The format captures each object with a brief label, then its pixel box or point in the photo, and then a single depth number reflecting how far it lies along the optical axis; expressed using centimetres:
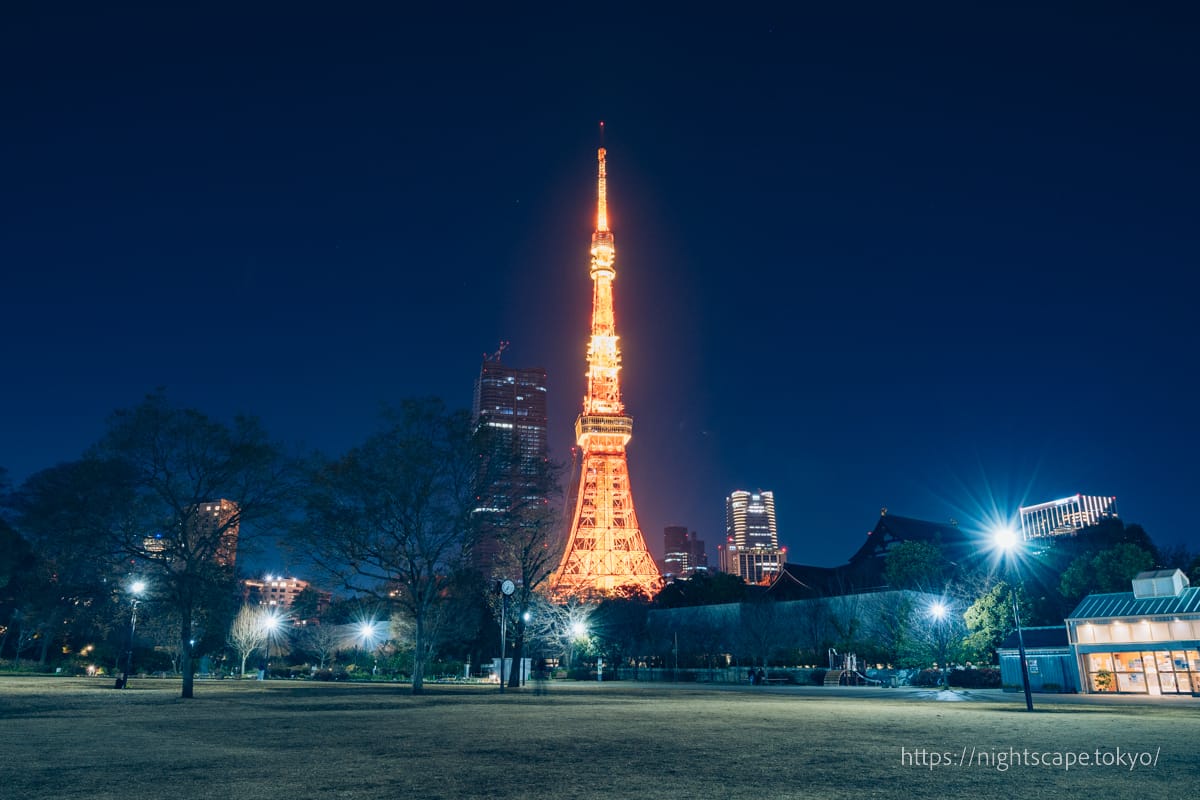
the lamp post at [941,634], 4427
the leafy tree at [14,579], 5500
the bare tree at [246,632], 6792
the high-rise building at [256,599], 8140
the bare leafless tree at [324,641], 7668
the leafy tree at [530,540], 3875
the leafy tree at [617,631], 7281
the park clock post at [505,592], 3690
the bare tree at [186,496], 3045
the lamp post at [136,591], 3733
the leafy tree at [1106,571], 5181
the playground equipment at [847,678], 5022
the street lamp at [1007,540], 2628
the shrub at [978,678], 4469
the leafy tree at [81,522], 3061
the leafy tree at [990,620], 4859
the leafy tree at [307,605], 7744
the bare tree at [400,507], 3534
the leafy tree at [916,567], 6331
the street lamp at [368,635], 7375
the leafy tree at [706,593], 8500
